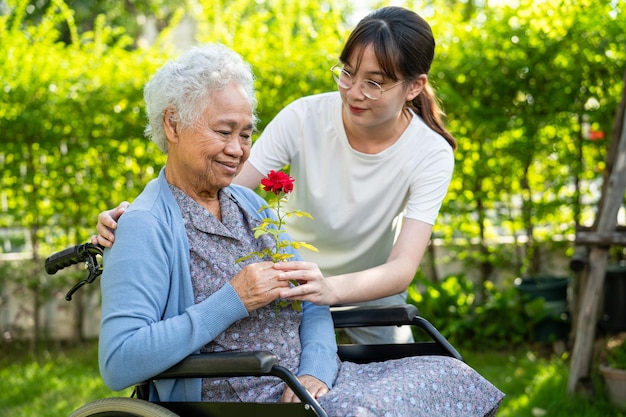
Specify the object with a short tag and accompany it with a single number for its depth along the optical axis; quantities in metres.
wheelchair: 1.99
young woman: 2.62
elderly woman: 2.06
